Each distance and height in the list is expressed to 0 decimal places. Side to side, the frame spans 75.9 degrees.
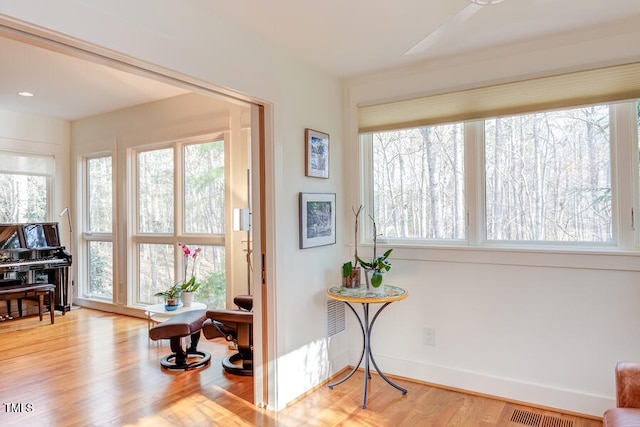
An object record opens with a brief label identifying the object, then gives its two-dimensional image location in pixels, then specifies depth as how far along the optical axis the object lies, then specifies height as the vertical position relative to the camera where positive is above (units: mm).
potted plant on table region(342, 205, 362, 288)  3115 -459
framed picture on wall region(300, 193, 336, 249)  3016 -24
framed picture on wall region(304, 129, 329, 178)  3074 +488
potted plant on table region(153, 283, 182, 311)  3891 -764
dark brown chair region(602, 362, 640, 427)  1789 -850
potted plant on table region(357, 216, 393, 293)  2961 -414
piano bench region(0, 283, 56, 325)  4863 -866
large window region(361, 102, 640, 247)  2697 +257
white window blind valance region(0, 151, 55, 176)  5410 +791
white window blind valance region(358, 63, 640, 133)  2555 +807
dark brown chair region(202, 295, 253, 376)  3252 -953
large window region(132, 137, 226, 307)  4633 +34
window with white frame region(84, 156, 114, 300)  5750 -116
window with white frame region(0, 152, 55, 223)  5414 +473
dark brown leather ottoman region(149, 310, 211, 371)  3400 -995
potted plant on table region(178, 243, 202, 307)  4027 -664
